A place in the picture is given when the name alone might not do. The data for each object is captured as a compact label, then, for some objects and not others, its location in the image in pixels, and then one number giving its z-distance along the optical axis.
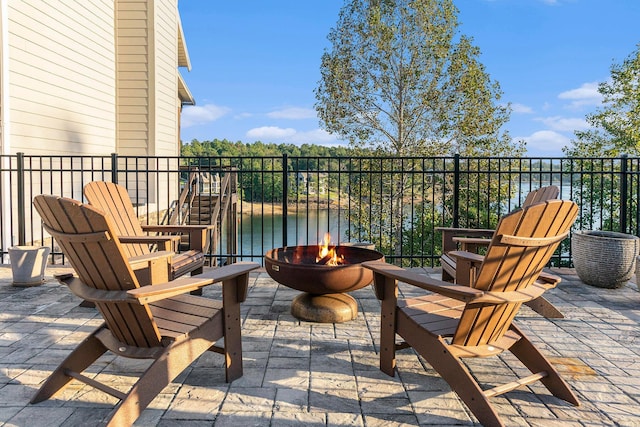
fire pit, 3.26
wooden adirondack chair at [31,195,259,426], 2.08
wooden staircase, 9.37
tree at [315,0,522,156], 15.07
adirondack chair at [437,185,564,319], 3.05
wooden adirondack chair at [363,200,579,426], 2.14
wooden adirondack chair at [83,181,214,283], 3.63
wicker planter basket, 4.79
